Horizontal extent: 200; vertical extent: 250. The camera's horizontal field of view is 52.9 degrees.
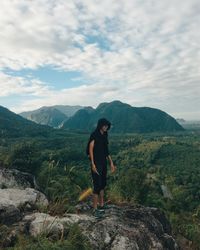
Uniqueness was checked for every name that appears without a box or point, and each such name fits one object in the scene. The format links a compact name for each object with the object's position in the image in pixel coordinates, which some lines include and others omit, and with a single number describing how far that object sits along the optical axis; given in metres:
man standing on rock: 6.06
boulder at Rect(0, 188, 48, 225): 5.35
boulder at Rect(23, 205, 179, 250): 4.95
